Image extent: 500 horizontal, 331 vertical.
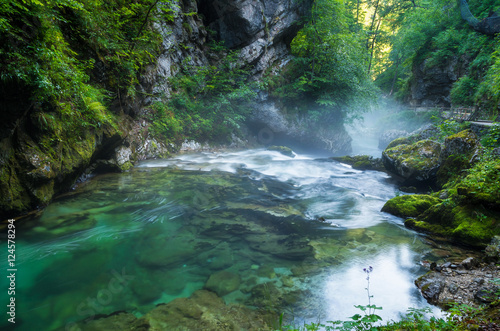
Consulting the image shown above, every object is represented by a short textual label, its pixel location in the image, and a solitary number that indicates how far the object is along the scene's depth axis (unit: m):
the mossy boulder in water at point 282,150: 14.97
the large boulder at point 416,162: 7.85
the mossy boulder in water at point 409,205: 5.65
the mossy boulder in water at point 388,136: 20.15
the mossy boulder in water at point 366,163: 11.31
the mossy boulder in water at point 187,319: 2.58
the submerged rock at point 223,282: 3.26
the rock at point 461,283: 2.67
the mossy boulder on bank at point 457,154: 6.38
